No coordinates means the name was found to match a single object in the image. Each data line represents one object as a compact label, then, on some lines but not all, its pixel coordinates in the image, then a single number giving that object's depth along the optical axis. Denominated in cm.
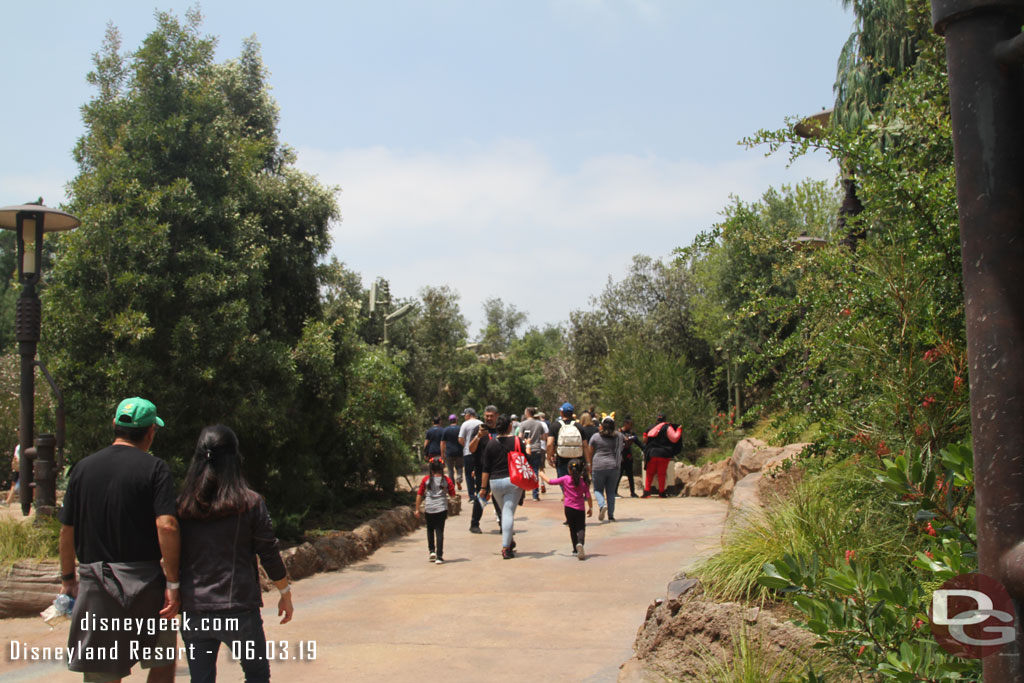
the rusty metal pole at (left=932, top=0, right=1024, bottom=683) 147
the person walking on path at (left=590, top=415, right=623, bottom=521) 1278
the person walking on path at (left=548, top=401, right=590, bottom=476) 1138
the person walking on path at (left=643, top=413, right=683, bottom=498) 1672
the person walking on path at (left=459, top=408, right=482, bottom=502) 1416
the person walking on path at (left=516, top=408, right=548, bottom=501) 1584
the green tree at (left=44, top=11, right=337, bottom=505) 895
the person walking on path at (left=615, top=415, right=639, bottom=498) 1662
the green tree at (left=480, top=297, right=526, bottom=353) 7719
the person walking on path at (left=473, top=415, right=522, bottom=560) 1023
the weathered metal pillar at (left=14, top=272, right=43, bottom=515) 830
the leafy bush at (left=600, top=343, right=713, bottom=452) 2238
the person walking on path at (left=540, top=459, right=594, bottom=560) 971
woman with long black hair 407
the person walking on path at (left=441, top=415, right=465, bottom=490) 1554
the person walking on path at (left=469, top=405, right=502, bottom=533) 1124
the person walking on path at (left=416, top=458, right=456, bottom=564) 1012
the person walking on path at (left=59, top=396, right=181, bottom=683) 412
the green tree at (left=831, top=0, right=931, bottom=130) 1288
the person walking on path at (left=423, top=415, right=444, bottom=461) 1331
